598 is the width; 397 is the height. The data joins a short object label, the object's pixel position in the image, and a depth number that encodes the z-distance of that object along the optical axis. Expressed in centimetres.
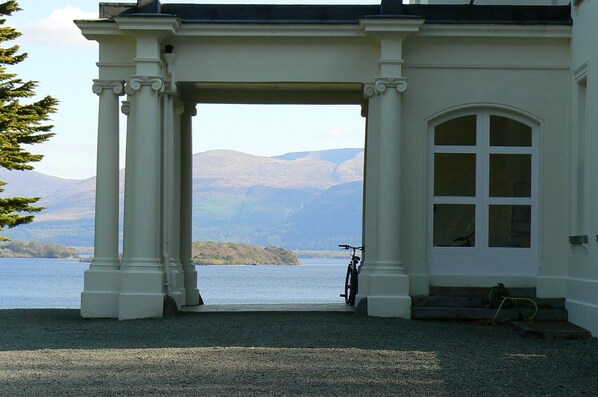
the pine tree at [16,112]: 2864
